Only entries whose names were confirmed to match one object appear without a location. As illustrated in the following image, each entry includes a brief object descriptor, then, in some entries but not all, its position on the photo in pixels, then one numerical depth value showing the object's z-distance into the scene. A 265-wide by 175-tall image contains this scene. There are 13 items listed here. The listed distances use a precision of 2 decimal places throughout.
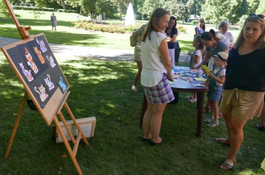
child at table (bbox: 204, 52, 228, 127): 3.40
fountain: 30.55
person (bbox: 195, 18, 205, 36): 8.73
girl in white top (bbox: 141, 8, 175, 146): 2.60
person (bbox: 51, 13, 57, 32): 16.14
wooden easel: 2.09
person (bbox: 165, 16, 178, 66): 5.03
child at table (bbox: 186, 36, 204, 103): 4.64
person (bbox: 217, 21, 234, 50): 6.34
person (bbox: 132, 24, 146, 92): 4.82
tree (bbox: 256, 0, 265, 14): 25.92
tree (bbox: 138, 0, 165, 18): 57.97
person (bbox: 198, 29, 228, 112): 3.94
